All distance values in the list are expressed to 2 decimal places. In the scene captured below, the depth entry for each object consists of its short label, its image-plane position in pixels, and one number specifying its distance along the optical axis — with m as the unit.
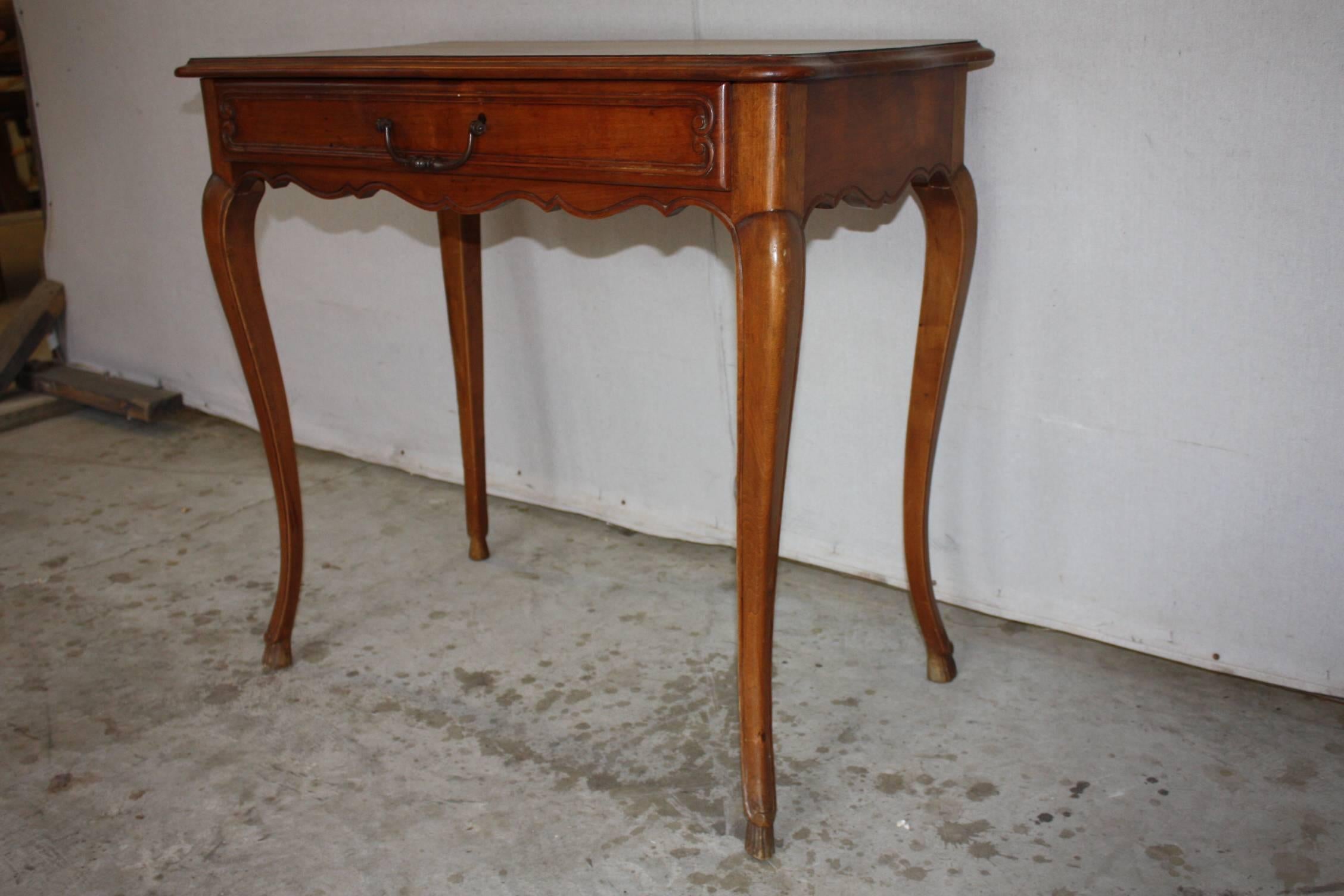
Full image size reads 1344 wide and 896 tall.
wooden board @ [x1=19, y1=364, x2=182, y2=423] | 3.14
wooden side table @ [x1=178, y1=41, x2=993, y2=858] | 1.29
